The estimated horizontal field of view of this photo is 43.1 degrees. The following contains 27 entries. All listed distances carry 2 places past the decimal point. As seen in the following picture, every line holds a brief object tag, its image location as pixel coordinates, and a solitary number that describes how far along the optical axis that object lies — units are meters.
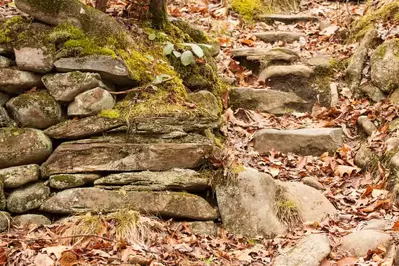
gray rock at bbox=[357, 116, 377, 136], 5.84
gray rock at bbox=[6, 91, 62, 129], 4.58
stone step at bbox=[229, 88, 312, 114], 6.55
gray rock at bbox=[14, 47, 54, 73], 4.66
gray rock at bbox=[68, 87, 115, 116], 4.63
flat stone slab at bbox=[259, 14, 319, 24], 8.72
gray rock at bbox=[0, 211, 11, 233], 4.25
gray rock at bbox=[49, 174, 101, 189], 4.49
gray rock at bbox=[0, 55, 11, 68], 4.67
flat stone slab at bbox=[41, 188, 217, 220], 4.41
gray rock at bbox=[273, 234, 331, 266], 3.96
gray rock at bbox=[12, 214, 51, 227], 4.34
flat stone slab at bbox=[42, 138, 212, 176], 4.55
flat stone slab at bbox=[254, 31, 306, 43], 7.94
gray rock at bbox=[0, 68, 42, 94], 4.62
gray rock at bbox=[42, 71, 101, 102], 4.65
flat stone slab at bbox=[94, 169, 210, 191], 4.53
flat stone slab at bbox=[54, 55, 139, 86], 4.70
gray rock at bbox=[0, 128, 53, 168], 4.47
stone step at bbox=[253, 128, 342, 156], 5.70
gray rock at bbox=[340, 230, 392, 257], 4.07
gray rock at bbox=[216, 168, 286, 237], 4.54
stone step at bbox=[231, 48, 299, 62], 7.21
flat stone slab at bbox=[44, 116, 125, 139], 4.62
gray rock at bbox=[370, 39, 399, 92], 6.21
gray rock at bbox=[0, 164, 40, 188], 4.42
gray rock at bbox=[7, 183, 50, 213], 4.40
